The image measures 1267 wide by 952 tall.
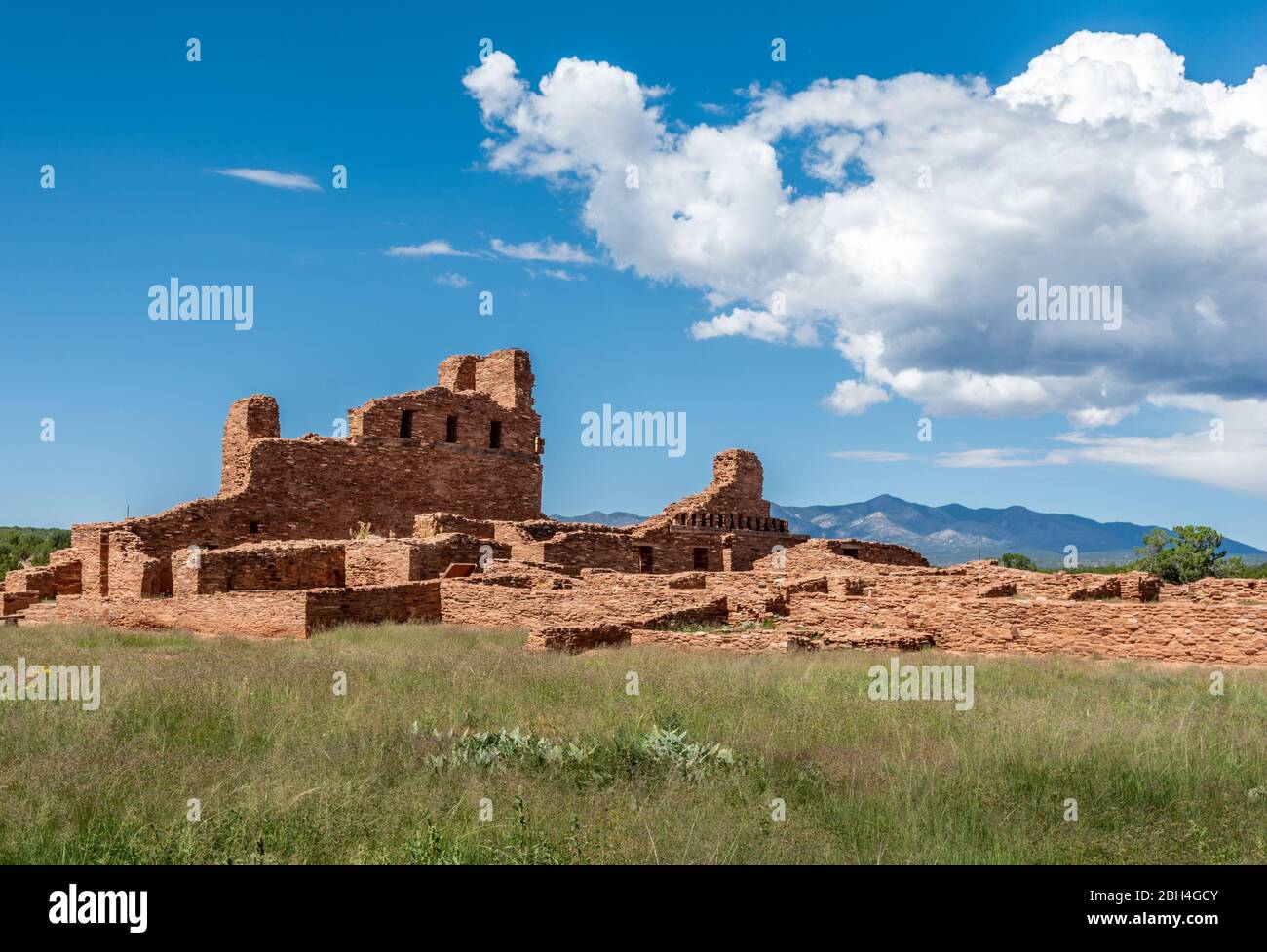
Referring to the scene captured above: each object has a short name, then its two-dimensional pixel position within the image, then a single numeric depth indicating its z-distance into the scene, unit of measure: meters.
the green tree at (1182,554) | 43.44
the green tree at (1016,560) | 51.48
